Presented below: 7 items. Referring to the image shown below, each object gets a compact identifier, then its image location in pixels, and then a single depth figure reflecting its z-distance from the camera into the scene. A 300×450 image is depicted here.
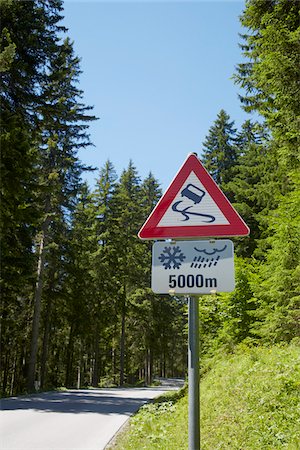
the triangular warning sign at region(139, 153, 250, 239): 3.23
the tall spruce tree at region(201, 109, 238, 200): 34.50
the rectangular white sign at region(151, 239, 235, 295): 3.02
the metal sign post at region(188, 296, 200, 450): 2.80
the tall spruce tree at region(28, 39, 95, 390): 24.03
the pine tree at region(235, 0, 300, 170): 9.48
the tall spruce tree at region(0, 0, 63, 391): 14.09
